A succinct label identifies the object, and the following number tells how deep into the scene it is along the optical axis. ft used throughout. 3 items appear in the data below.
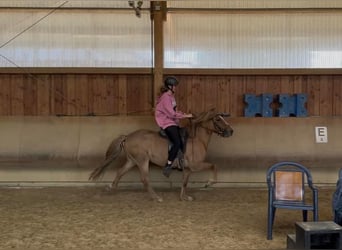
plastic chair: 18.83
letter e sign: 31.83
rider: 26.55
